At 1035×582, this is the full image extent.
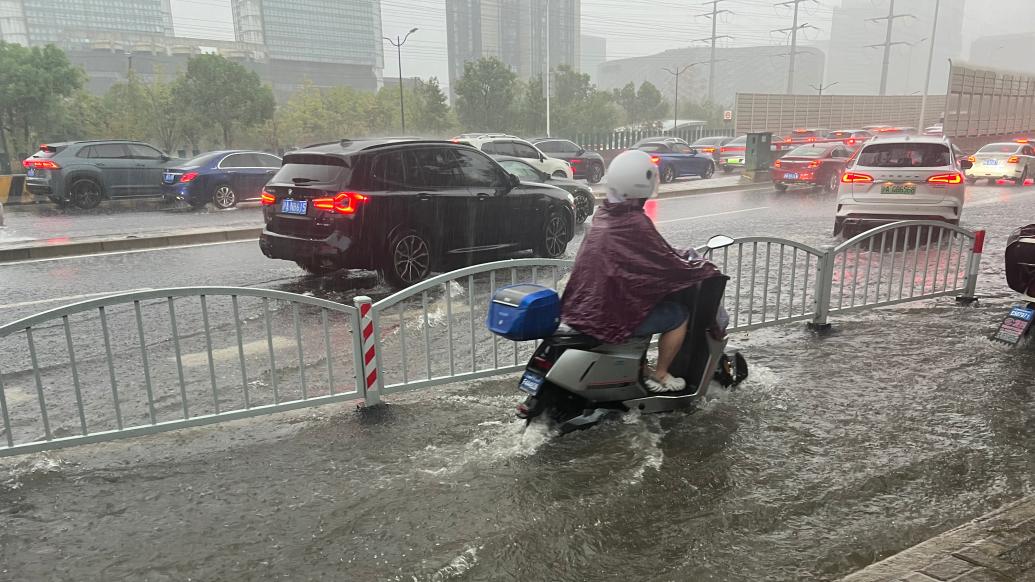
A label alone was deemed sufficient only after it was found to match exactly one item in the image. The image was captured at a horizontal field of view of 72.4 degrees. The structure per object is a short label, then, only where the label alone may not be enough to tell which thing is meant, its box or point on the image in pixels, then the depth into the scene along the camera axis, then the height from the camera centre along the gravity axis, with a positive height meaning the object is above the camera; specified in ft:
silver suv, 53.16 -3.24
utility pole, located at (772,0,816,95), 231.09 +29.70
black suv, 25.76 -3.08
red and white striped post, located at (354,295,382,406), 14.78 -4.74
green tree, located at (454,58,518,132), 151.53 +6.10
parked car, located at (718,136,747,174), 97.86 -4.77
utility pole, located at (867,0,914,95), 214.90 +22.26
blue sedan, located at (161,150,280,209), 52.95 -3.80
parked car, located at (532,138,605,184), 79.92 -3.81
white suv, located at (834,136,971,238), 36.65 -3.43
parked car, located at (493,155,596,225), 42.42 -3.60
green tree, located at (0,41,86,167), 101.55 +5.82
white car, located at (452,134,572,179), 59.52 -2.19
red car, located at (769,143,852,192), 64.64 -4.30
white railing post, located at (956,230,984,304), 22.86 -4.98
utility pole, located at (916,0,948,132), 149.38 +7.19
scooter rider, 13.00 -2.64
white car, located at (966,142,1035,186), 69.31 -4.53
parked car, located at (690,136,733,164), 107.76 -3.81
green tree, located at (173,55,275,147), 128.16 +6.04
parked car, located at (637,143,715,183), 80.34 -4.64
